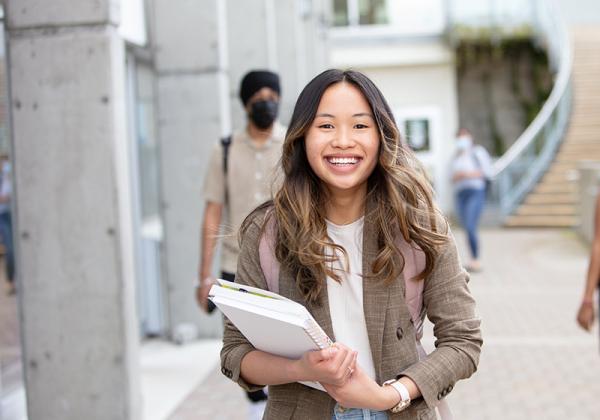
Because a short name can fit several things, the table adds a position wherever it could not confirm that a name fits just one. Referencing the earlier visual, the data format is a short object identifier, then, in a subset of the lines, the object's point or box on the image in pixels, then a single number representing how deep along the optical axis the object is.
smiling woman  2.26
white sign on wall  22.58
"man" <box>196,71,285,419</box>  4.95
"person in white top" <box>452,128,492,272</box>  12.88
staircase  18.75
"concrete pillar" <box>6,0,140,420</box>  4.72
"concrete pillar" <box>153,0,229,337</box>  8.34
